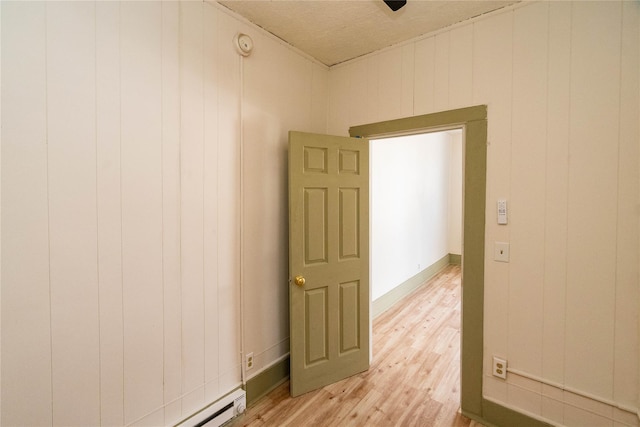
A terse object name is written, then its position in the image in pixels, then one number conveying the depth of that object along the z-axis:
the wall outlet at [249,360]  2.05
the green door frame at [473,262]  1.88
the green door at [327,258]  2.12
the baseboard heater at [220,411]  1.68
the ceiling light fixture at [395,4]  1.67
